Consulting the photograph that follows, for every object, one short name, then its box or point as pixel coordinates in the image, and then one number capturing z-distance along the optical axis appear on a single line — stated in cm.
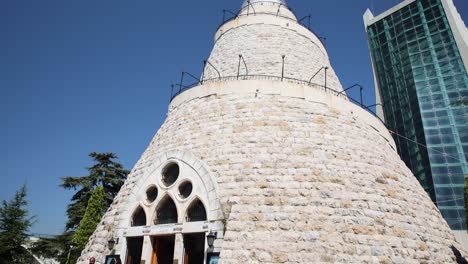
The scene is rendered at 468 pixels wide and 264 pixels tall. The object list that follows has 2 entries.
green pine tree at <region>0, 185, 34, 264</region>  1722
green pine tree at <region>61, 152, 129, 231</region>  1959
